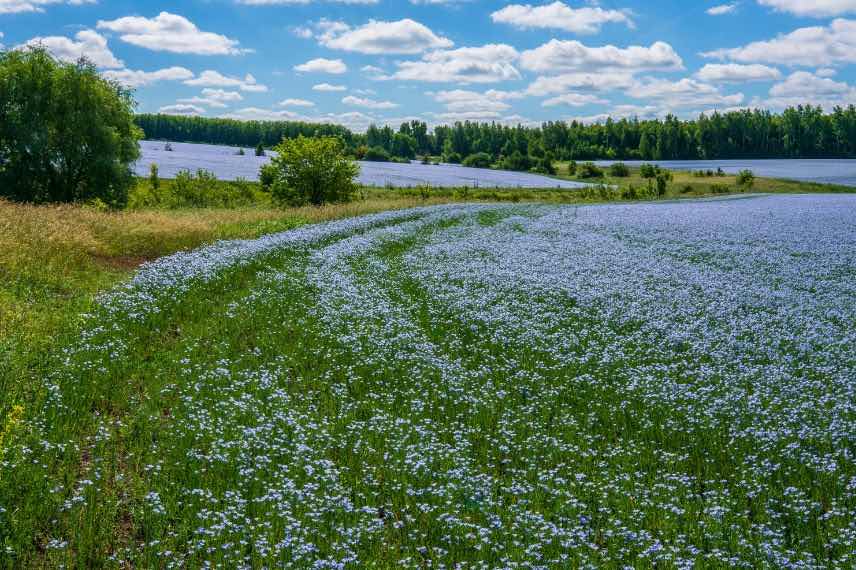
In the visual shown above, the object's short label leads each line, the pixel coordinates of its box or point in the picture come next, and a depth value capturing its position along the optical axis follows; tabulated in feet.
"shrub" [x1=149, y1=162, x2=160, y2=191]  199.13
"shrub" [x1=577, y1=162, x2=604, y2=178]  341.00
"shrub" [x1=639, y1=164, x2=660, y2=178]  299.54
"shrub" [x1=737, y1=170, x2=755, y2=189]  232.84
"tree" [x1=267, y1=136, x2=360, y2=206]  155.43
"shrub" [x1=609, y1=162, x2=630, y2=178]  339.90
